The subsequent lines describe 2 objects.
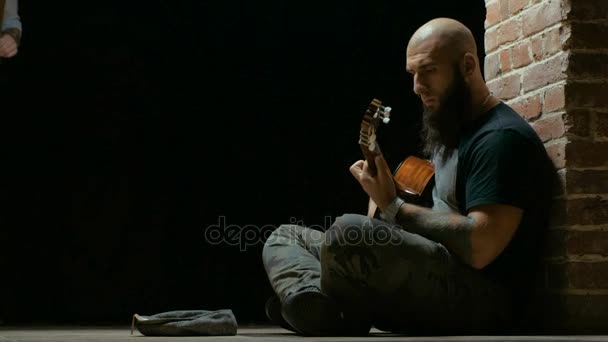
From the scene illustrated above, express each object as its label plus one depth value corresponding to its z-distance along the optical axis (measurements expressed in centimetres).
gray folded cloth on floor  522
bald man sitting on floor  477
